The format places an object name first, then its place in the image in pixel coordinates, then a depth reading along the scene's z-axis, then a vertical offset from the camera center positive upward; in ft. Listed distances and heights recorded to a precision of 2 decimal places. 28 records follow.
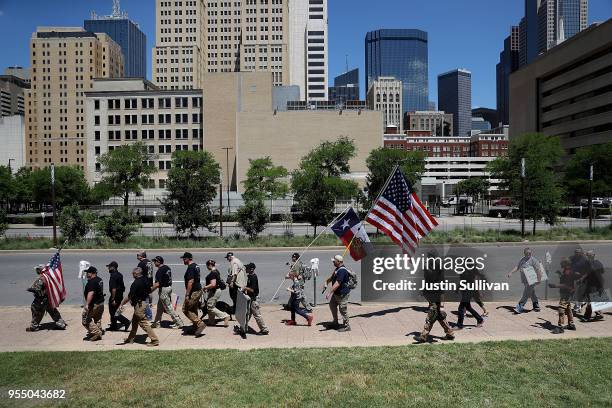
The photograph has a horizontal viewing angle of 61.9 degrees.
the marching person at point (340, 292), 37.27 -7.28
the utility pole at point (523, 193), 100.79 -0.11
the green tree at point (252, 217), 103.45 -4.63
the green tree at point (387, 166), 117.19 +7.33
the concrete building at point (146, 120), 336.29 +49.71
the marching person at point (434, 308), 35.12 -7.95
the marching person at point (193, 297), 37.29 -7.55
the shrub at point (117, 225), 98.22 -5.80
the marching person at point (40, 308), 38.32 -8.56
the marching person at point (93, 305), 35.81 -7.69
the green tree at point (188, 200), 106.22 -1.12
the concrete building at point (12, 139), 522.47 +58.73
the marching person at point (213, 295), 39.11 -7.99
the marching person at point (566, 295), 38.05 -7.82
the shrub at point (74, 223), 99.19 -5.36
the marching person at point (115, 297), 37.09 -7.53
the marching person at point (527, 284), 43.50 -7.84
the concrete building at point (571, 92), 269.64 +60.66
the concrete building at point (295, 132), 304.71 +36.94
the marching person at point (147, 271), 38.47 -5.97
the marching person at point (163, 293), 37.81 -7.41
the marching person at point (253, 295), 37.81 -7.51
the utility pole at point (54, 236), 97.75 -7.86
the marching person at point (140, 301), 34.37 -7.29
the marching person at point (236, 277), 38.60 -6.27
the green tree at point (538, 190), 115.55 +0.53
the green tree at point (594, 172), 199.31 +8.13
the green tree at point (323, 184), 109.50 +2.65
